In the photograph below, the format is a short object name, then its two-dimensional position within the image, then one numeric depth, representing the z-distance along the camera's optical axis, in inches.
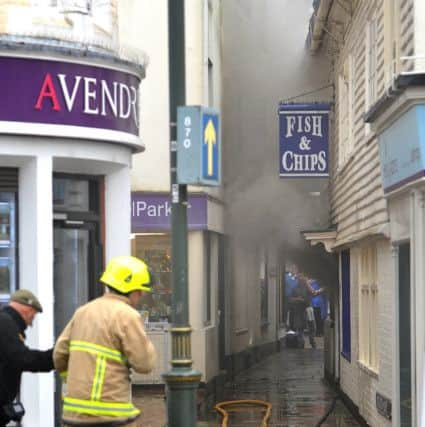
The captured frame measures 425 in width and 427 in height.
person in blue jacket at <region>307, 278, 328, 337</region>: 1665.8
